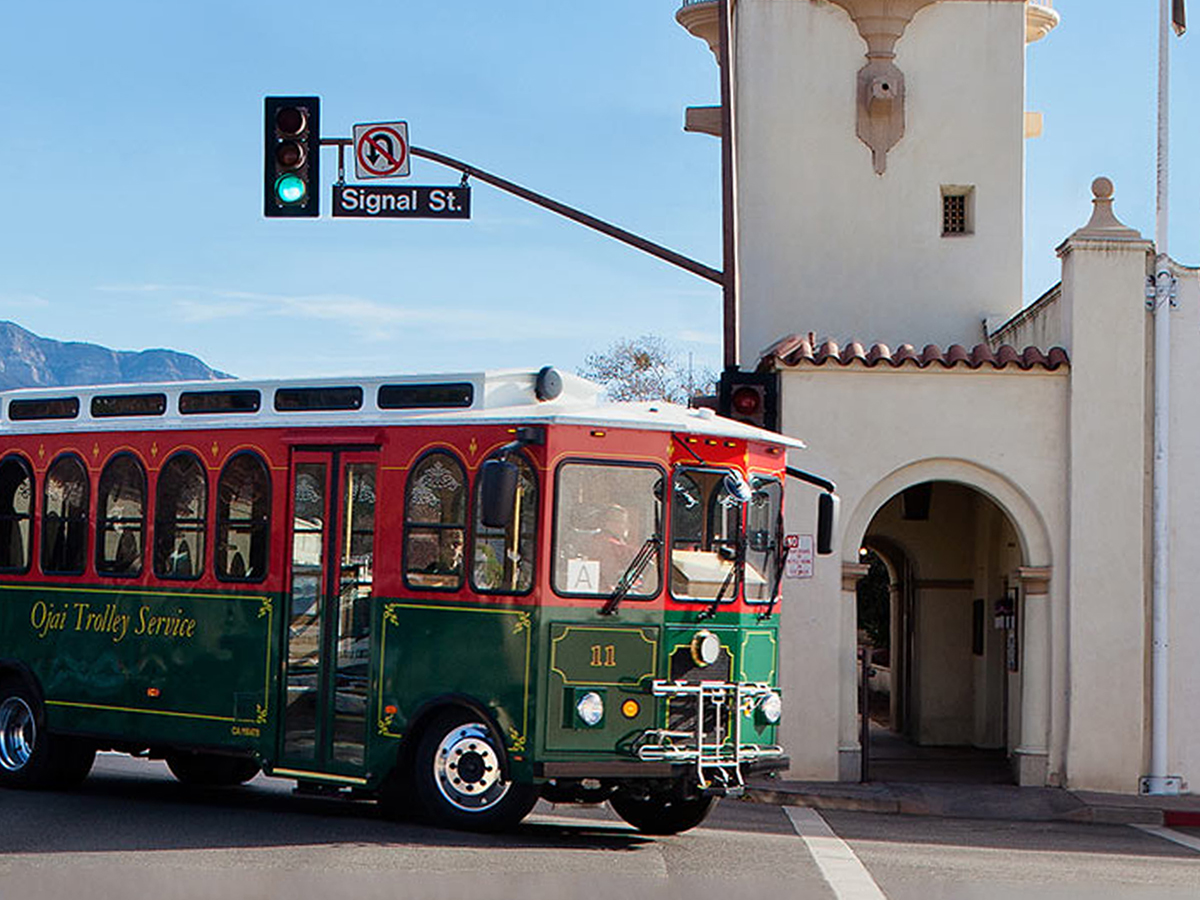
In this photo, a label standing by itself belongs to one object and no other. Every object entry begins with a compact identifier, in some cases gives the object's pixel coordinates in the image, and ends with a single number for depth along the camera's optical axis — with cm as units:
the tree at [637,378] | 6028
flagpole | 1961
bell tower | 2611
